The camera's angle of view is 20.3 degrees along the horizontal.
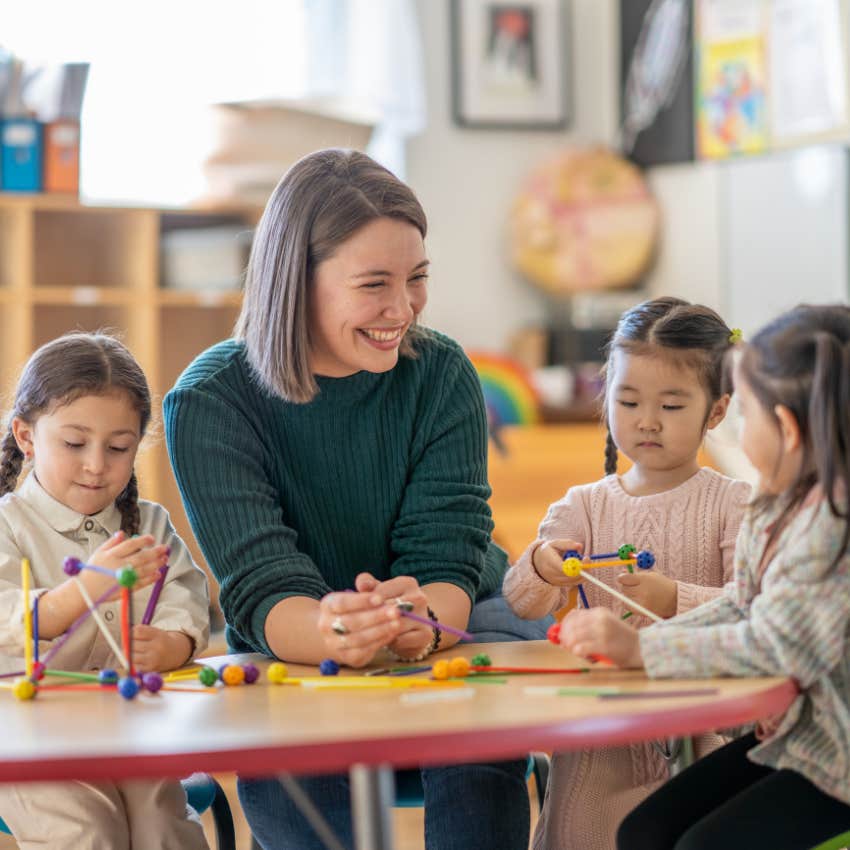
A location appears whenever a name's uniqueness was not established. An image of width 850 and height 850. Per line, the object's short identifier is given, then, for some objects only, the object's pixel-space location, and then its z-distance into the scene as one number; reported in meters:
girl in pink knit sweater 2.28
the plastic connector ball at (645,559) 2.12
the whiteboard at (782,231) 4.91
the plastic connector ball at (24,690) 1.96
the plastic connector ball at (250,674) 2.00
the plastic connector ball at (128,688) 1.94
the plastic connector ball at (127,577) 1.95
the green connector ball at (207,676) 1.99
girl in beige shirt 2.11
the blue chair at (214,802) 2.27
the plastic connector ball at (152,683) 1.96
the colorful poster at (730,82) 5.15
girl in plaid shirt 1.91
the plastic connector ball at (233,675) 2.00
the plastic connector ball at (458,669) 2.00
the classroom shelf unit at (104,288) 4.50
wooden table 1.74
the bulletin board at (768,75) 4.88
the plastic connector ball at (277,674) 2.00
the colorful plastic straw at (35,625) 2.03
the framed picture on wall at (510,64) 5.49
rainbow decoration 4.94
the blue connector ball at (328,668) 2.02
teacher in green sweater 2.16
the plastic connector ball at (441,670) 1.99
